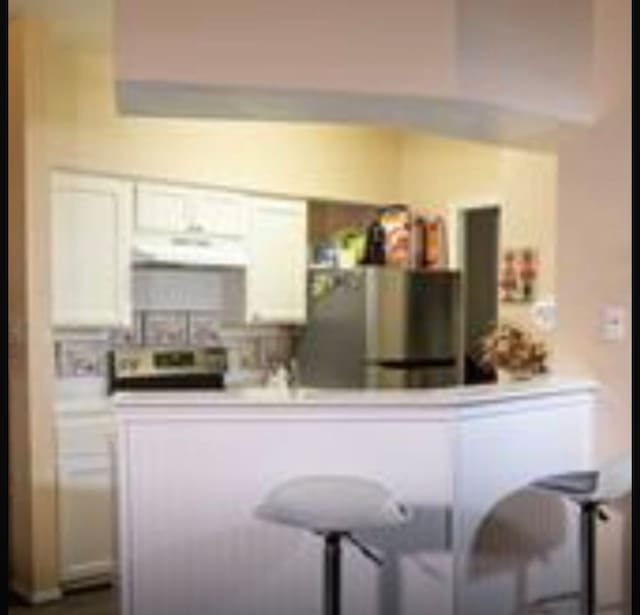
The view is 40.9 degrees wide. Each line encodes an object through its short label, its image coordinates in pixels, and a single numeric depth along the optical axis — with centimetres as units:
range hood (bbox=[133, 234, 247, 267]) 454
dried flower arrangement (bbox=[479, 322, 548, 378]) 374
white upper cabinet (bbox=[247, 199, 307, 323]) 511
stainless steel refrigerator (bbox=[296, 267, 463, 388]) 522
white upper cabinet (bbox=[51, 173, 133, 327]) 421
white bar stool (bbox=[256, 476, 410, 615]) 225
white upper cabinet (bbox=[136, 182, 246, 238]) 457
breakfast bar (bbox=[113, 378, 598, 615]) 275
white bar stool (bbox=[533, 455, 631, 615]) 271
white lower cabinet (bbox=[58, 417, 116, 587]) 413
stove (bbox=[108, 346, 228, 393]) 456
